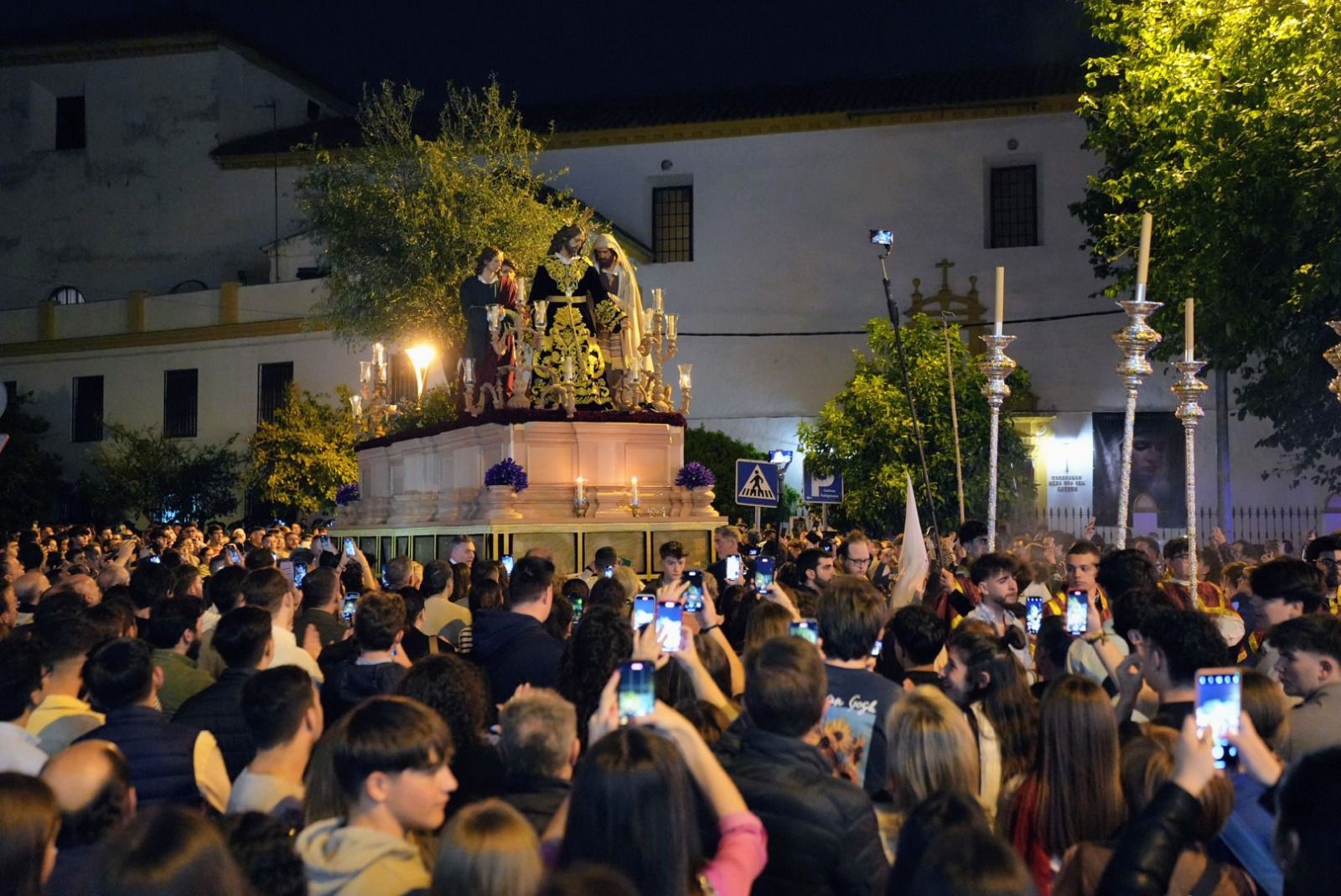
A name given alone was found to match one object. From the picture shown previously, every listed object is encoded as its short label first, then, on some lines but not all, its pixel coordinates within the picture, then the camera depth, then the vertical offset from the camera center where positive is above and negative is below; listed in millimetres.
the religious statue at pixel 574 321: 20062 +1875
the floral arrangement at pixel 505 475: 18484 -166
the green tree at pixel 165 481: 41188 -584
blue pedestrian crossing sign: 16922 -242
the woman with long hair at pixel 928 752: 4363 -831
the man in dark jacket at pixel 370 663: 6445 -871
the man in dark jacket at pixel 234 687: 5898 -898
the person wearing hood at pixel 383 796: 3846 -888
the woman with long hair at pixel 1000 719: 5215 -889
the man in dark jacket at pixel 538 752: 4285 -820
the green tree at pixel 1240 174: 16469 +3417
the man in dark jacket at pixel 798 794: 4062 -900
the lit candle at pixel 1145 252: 8164 +1150
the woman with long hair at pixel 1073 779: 4426 -918
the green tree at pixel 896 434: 30922 +602
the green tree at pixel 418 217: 31516 +5086
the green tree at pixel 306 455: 38062 +132
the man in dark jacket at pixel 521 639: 6762 -812
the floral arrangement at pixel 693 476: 19734 -183
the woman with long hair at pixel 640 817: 3504 -827
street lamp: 25281 +1755
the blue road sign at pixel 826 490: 21906 -401
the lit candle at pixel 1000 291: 8281 +960
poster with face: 35250 -47
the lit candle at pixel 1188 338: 8756 +751
